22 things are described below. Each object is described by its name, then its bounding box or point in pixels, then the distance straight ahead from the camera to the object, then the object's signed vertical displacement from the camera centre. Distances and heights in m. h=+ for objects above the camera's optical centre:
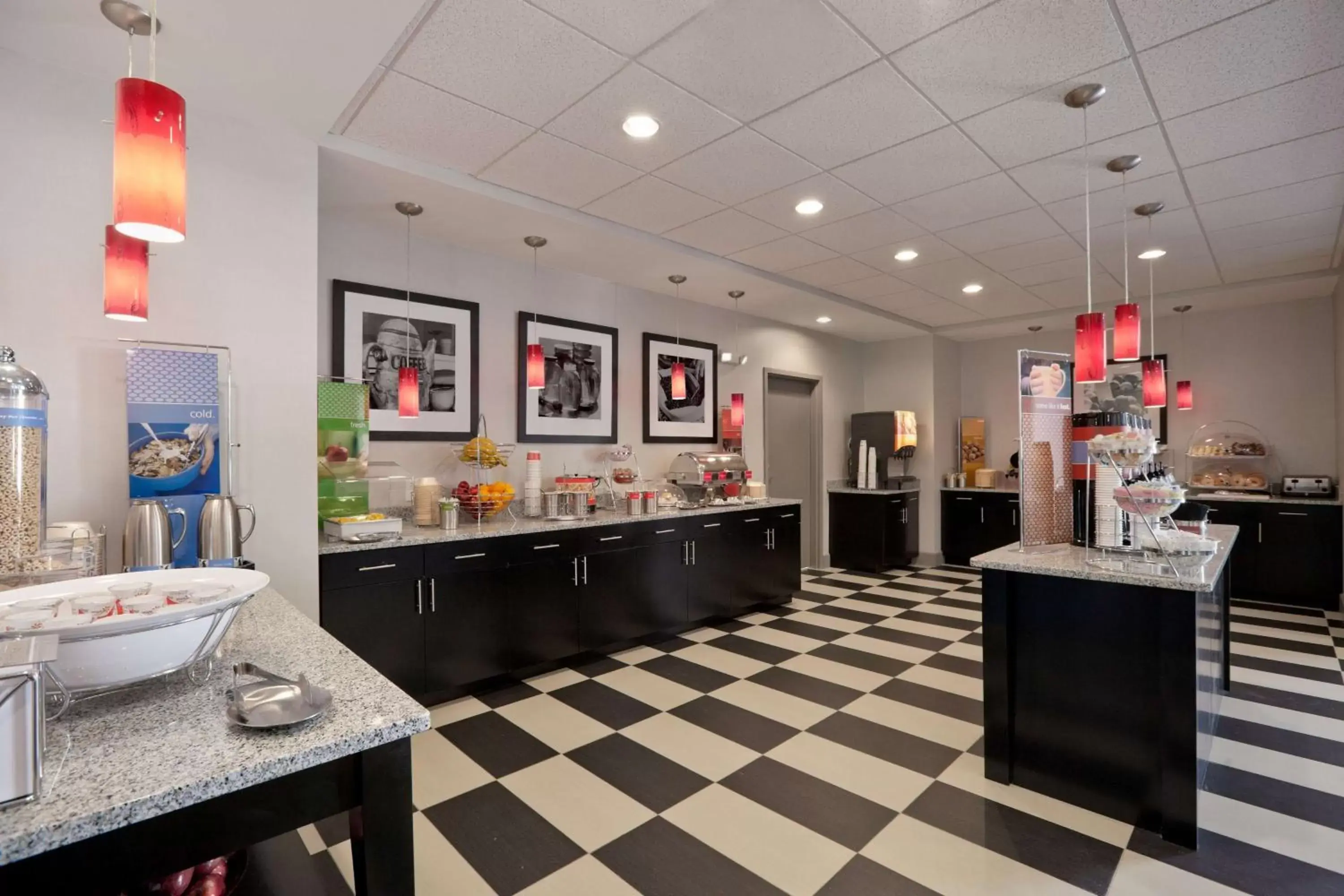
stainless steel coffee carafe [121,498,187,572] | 1.97 -0.26
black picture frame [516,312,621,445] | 4.50 +0.53
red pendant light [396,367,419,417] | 3.33 +0.34
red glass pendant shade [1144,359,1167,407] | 4.64 +0.49
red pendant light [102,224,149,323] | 1.92 +0.55
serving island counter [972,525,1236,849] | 2.16 -0.87
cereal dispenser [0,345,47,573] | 1.66 -0.01
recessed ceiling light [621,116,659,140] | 2.74 +1.44
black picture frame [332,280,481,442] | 3.67 +0.72
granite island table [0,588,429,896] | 0.81 -0.46
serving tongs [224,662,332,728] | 1.03 -0.42
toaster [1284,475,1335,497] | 5.45 -0.31
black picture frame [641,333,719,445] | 5.37 +0.50
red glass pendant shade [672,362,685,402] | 4.98 +0.58
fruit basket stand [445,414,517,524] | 3.86 -0.20
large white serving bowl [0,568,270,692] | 1.00 -0.31
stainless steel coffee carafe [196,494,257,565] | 2.13 -0.26
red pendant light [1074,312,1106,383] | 2.73 +0.45
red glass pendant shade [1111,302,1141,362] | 2.78 +0.52
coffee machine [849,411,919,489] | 7.05 +0.13
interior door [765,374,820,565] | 6.77 +0.08
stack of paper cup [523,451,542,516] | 4.26 -0.23
